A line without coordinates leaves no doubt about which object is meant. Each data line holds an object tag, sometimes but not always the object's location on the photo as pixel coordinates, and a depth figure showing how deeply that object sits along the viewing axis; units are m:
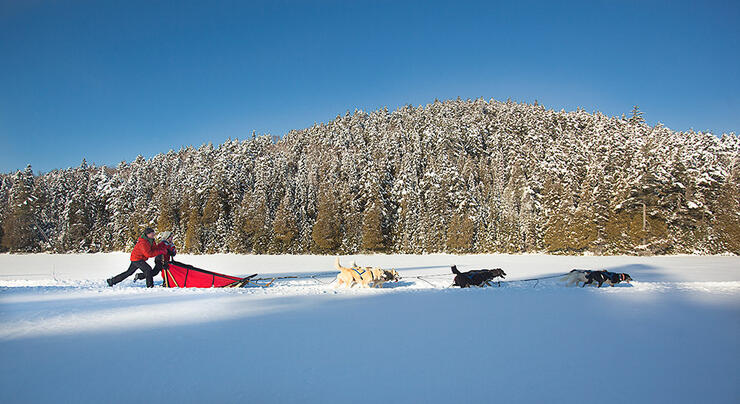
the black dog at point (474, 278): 10.32
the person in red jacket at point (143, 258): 9.53
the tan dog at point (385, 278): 10.65
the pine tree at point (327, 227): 39.00
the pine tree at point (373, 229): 38.59
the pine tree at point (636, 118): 52.84
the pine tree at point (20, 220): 48.16
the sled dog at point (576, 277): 10.45
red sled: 9.73
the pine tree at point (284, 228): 39.66
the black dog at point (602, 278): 10.27
